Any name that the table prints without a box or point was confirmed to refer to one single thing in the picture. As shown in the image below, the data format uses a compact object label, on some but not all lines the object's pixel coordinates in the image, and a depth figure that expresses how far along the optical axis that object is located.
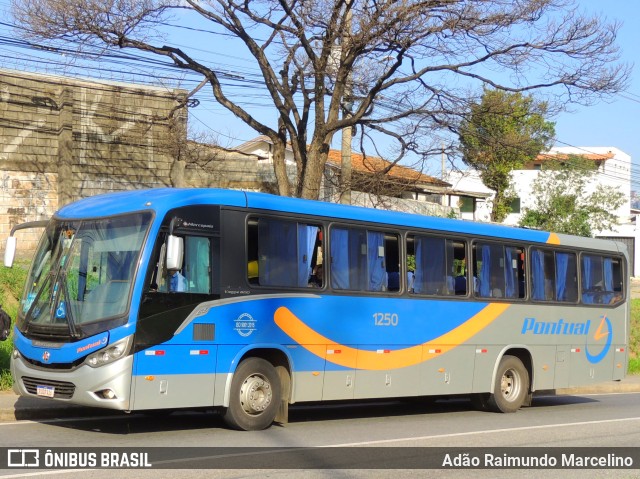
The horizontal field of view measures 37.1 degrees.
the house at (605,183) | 64.25
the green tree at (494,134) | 23.81
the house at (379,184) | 27.19
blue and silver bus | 11.18
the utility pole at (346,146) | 23.77
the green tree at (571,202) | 47.97
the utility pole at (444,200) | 54.91
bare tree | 20.62
